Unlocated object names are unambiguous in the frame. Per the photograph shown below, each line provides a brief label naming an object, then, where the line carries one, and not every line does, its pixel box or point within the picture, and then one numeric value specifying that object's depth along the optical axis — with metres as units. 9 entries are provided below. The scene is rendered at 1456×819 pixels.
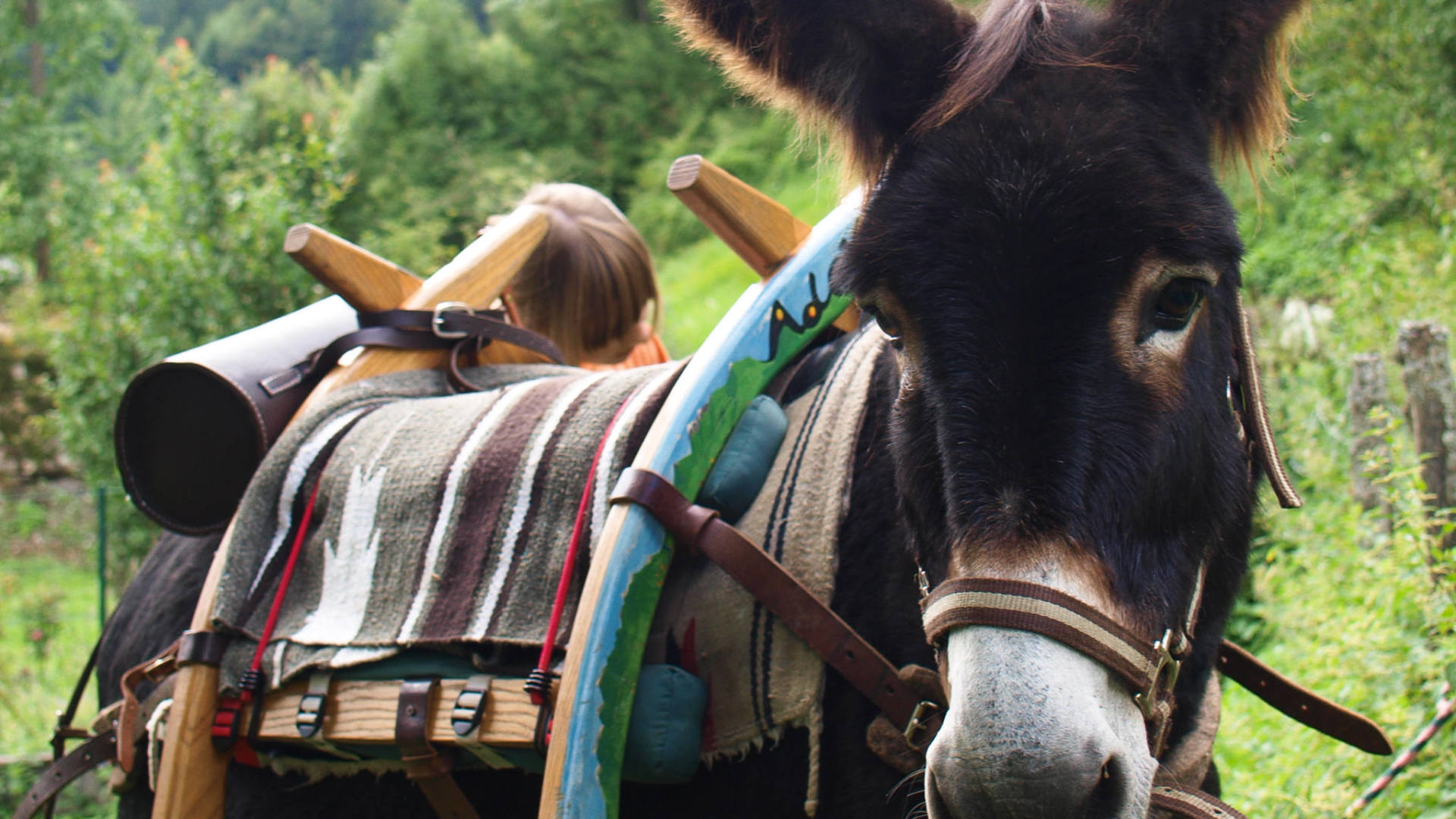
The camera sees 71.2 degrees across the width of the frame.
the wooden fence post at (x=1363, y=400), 4.02
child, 3.35
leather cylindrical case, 2.33
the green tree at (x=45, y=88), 19.66
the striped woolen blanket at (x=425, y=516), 1.83
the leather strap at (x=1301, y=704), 1.95
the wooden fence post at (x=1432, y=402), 3.53
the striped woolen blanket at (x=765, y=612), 1.58
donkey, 1.19
